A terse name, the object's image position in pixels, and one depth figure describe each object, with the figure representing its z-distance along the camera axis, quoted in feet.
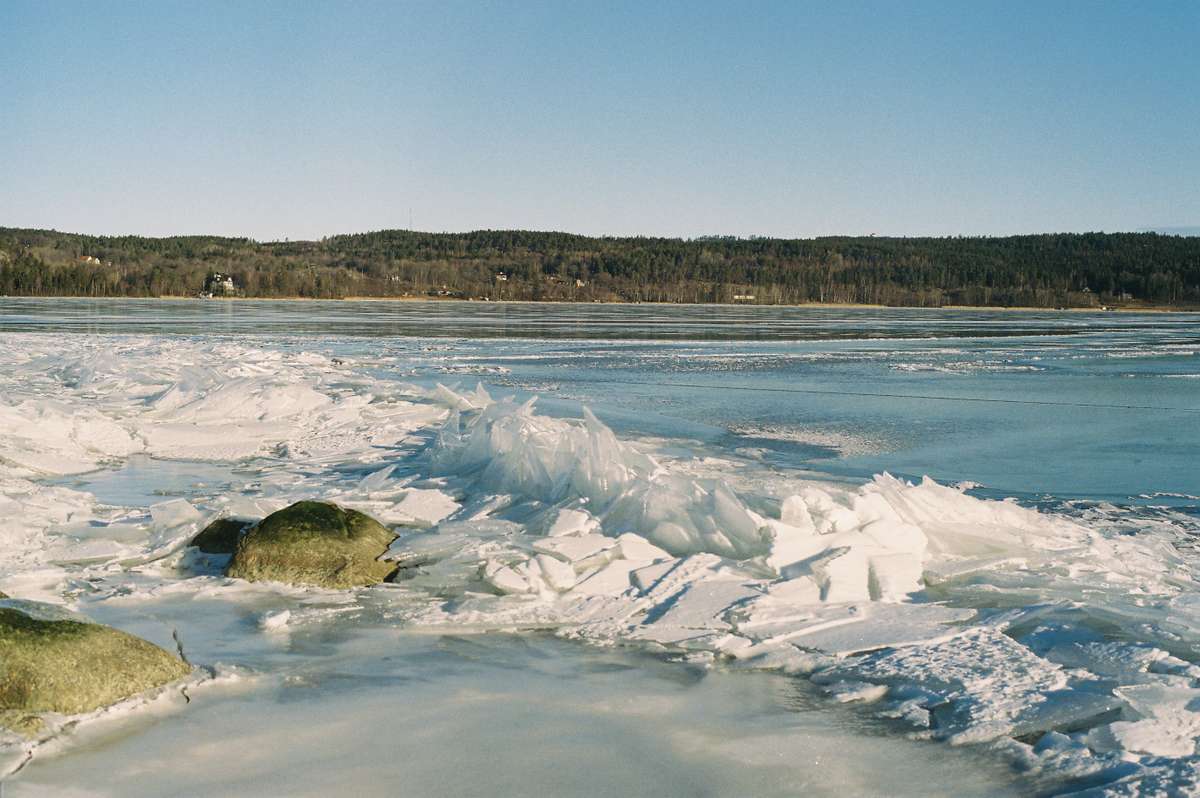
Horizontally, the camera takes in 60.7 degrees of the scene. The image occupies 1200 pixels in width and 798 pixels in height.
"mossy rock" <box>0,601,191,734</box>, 11.73
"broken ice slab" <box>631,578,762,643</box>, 15.56
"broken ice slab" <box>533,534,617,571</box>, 18.93
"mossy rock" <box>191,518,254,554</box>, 19.79
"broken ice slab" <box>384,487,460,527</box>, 22.97
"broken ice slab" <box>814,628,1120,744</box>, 12.09
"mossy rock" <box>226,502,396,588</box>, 18.11
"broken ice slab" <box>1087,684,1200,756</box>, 11.23
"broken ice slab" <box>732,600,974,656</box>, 14.94
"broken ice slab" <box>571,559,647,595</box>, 17.58
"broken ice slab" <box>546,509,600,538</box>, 20.66
